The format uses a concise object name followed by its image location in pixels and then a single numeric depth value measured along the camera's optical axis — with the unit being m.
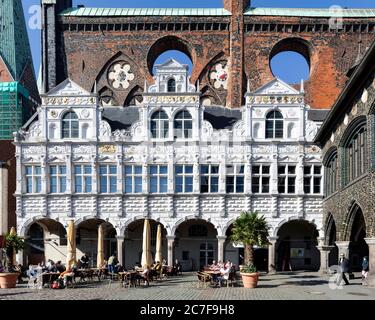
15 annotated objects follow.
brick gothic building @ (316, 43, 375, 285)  21.59
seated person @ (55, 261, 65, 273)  25.73
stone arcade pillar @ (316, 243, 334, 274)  31.69
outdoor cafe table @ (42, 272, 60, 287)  23.53
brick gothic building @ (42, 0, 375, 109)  44.88
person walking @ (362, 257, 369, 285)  24.40
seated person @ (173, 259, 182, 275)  30.68
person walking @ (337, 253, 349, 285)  23.72
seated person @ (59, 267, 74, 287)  23.52
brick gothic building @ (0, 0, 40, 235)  52.41
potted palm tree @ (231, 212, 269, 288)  22.95
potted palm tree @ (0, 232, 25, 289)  25.82
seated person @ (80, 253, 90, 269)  31.06
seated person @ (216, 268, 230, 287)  23.42
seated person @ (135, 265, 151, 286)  23.97
